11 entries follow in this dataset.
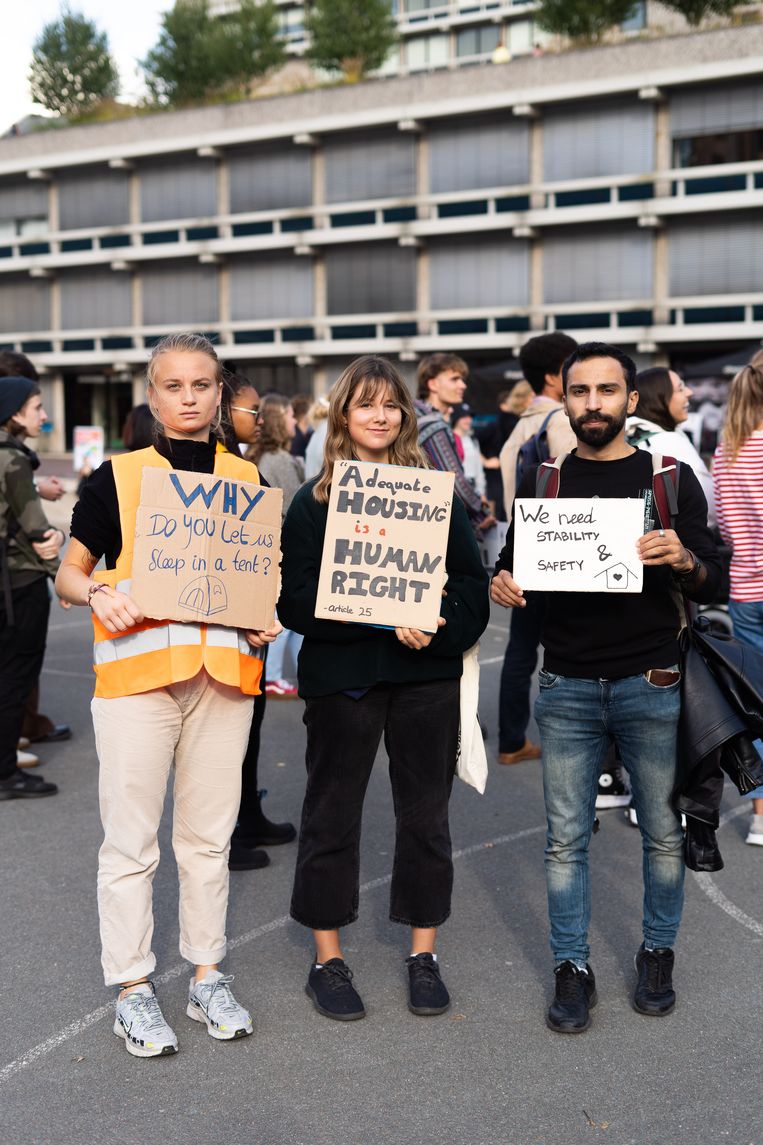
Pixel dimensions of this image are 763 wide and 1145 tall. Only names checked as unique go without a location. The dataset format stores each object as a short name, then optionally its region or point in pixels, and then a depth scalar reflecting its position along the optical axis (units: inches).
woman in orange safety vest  152.7
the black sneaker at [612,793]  261.9
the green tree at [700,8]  1533.0
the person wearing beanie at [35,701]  303.3
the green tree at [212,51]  1897.1
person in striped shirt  240.4
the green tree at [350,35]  1811.0
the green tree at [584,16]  1571.1
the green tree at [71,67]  2064.5
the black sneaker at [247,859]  226.8
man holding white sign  159.5
